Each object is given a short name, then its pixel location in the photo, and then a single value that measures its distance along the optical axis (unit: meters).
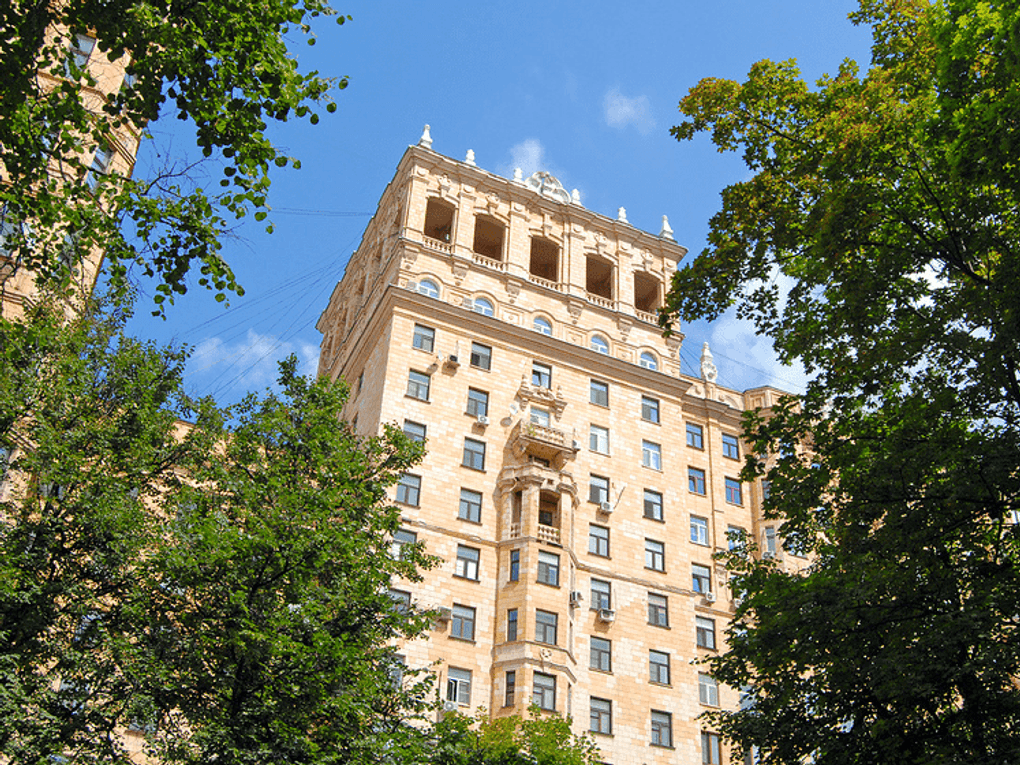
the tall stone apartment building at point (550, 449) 38.72
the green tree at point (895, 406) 15.63
